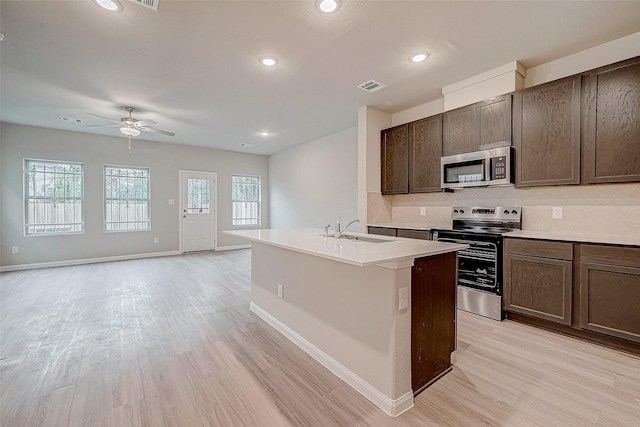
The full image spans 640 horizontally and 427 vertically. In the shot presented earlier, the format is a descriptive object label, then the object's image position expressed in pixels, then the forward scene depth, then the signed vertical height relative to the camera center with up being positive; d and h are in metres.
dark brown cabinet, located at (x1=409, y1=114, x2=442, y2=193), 3.74 +0.76
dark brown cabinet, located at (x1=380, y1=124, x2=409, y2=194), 4.14 +0.76
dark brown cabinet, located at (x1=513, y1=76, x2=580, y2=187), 2.62 +0.75
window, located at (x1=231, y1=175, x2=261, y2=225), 7.94 +0.28
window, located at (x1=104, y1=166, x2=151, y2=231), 6.23 +0.24
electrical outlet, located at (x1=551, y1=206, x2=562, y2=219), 2.92 -0.04
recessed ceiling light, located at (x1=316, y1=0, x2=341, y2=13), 2.07 +1.54
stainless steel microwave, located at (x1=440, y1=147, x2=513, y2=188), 3.01 +0.47
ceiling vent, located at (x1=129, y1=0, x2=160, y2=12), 2.06 +1.53
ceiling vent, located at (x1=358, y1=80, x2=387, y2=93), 3.48 +1.56
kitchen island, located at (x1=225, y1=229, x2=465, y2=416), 1.62 -0.68
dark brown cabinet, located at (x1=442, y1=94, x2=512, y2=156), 3.07 +0.97
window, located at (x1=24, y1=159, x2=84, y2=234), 5.45 +0.25
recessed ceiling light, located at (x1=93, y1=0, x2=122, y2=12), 2.07 +1.54
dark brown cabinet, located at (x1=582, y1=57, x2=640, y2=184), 2.32 +0.74
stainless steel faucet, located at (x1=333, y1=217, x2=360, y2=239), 2.54 -0.21
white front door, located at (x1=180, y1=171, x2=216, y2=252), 7.11 -0.04
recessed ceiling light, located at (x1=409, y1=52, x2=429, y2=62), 2.81 +1.56
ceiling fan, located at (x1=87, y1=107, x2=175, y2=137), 4.34 +1.32
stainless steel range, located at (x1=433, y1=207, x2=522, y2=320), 2.91 -0.52
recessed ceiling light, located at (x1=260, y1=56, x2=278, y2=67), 2.88 +1.55
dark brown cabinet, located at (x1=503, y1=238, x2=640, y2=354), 2.19 -0.69
